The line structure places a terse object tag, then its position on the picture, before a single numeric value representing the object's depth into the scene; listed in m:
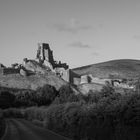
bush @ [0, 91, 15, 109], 121.44
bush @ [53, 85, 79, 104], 157.24
